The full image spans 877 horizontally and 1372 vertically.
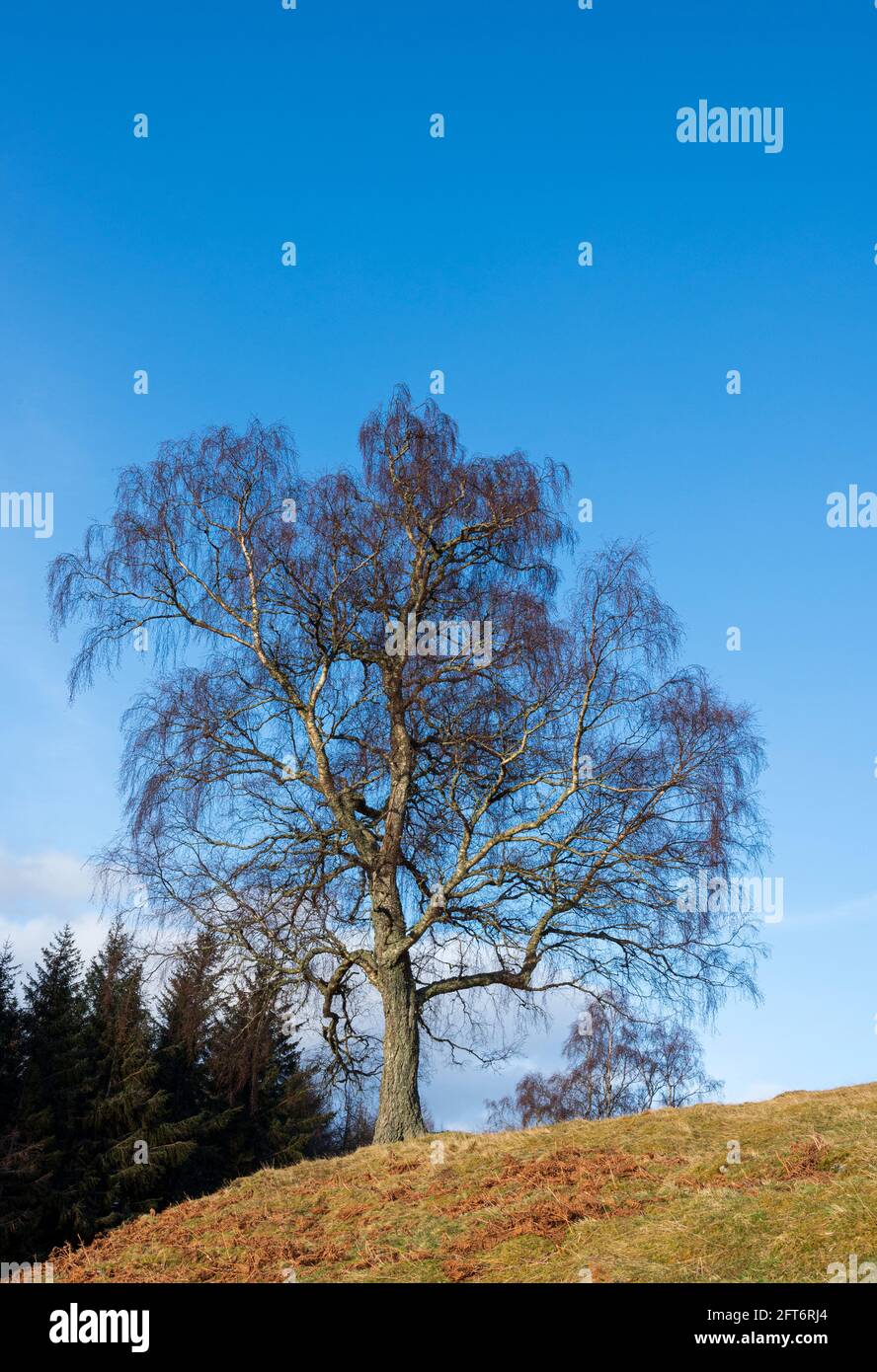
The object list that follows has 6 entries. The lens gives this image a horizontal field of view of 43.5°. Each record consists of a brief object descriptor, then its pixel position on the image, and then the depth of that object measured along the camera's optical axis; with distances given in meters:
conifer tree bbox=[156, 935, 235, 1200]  30.81
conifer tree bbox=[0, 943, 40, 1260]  25.91
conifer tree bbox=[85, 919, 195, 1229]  27.94
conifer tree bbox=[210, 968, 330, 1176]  32.12
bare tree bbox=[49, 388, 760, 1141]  16.39
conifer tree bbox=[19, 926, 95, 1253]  26.86
